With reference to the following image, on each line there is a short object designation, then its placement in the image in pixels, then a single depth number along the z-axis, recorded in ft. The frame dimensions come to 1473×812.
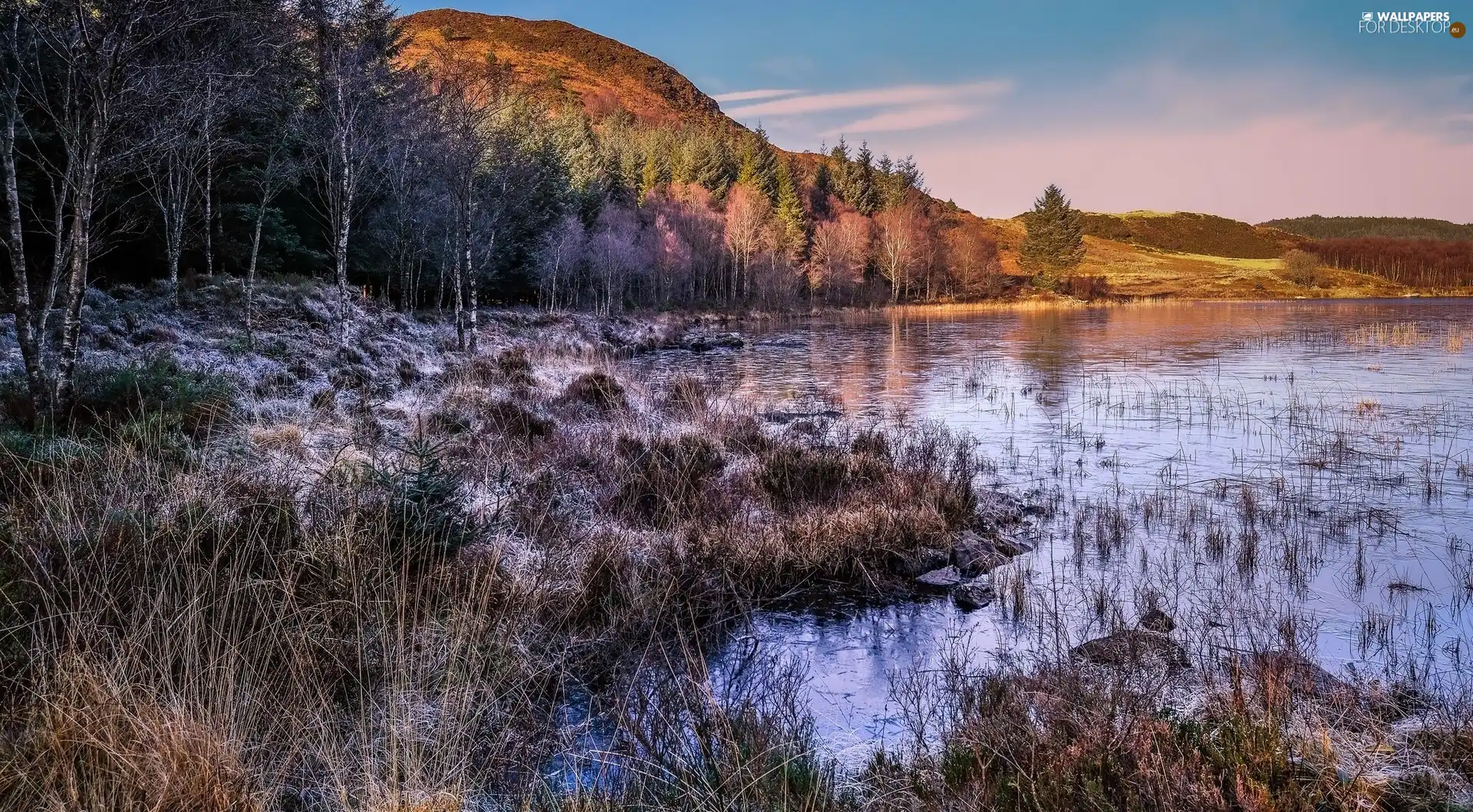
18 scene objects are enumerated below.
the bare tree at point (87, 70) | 25.02
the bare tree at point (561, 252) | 141.28
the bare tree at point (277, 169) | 59.43
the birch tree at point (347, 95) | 64.85
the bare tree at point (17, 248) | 24.91
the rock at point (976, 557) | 23.47
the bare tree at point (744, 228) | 208.64
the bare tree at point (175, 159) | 36.01
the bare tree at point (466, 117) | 79.25
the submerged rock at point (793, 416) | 48.39
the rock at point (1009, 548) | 24.85
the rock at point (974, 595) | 20.95
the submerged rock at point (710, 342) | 117.19
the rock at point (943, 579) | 22.47
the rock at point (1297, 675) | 13.97
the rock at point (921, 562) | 23.29
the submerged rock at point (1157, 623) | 17.80
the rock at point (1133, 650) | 15.89
